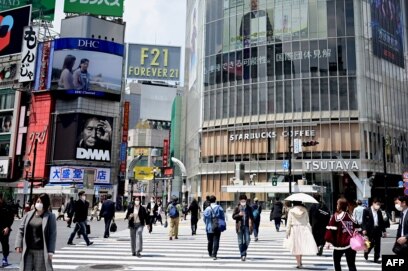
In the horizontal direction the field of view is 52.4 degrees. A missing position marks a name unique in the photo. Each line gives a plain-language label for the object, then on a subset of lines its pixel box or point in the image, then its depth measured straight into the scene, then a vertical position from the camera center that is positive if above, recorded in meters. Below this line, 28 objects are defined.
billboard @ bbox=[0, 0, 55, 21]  67.69 +29.84
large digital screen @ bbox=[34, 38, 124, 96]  60.22 +18.49
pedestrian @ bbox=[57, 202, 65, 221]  31.52 -1.60
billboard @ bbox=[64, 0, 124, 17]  66.00 +29.66
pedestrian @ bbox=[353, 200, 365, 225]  12.72 -0.41
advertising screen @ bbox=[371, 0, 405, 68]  50.41 +21.39
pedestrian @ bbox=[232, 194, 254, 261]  11.64 -0.78
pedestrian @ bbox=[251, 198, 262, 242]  18.03 -0.81
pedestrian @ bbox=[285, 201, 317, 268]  10.34 -0.91
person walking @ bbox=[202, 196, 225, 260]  11.84 -0.60
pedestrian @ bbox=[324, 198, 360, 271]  7.94 -0.64
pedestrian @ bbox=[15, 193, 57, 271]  6.24 -0.68
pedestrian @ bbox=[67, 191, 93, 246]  14.55 -0.73
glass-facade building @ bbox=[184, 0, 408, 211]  46.88 +12.55
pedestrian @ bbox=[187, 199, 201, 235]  20.56 -0.82
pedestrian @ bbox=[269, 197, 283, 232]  22.33 -0.74
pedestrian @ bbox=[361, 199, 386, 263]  11.51 -0.69
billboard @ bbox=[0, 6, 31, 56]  62.44 +24.69
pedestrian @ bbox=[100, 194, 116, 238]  16.66 -0.58
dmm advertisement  58.50 +7.94
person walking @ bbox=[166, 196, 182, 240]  17.27 -0.92
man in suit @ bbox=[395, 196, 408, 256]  5.99 -0.38
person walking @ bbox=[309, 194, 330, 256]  12.98 -0.75
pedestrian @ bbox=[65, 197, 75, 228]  16.14 -0.83
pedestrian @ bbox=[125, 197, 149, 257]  12.47 -0.90
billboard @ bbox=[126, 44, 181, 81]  104.81 +33.86
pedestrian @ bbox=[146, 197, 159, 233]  25.93 -0.95
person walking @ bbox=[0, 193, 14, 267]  10.30 -0.82
